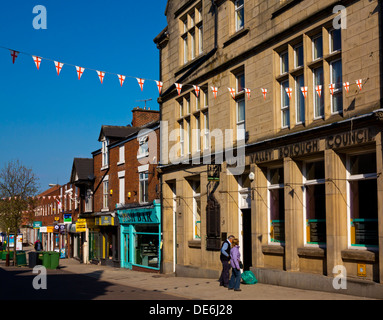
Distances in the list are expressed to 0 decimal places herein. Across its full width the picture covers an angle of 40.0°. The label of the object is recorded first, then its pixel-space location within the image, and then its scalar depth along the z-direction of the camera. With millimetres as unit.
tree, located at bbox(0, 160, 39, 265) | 41188
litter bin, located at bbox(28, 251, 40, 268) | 33125
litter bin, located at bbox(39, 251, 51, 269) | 32031
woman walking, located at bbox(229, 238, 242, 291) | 15438
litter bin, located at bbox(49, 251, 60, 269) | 32031
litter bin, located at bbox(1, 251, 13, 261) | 45600
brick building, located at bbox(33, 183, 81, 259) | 44438
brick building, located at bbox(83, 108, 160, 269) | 27203
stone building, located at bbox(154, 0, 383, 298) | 13484
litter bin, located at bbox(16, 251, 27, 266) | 36812
